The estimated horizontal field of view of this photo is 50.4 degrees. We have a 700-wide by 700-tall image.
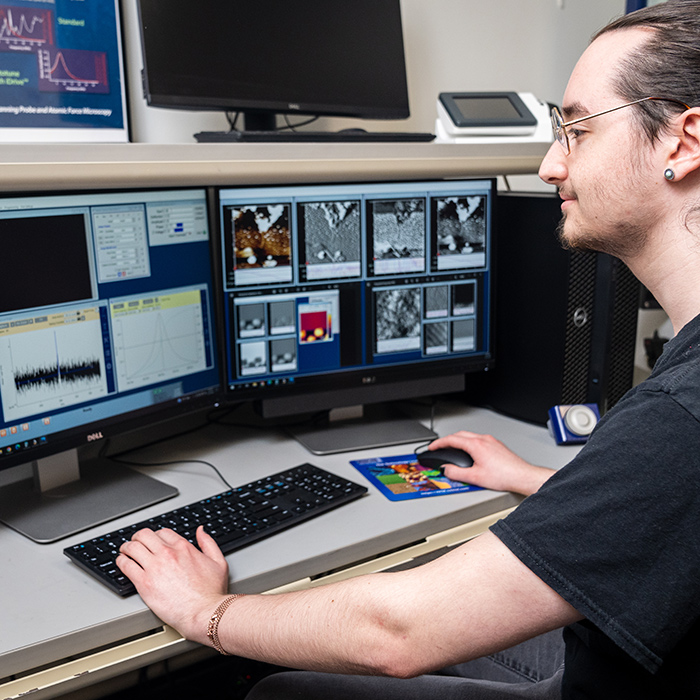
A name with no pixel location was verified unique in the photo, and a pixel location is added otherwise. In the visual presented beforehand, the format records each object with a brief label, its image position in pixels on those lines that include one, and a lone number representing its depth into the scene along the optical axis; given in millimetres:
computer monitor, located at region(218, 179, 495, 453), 1355
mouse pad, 1244
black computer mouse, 1319
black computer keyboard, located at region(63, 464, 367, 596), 1001
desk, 867
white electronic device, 1521
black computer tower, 1490
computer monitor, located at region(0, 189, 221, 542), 1085
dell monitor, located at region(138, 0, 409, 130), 1307
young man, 668
